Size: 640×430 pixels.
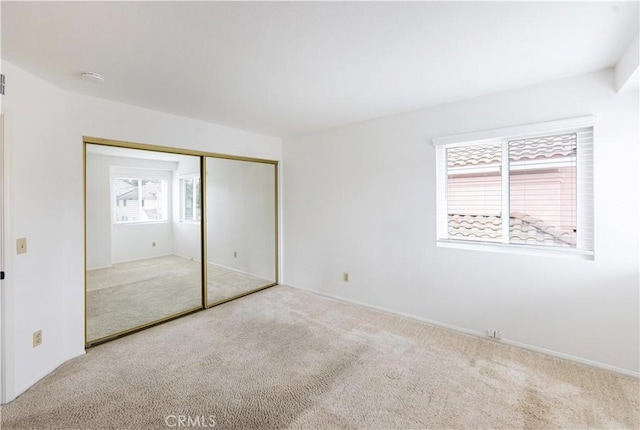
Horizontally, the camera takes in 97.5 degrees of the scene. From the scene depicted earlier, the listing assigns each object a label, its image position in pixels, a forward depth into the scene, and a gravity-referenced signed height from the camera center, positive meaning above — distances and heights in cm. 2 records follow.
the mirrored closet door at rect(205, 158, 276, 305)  391 -18
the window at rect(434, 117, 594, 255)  245 +28
